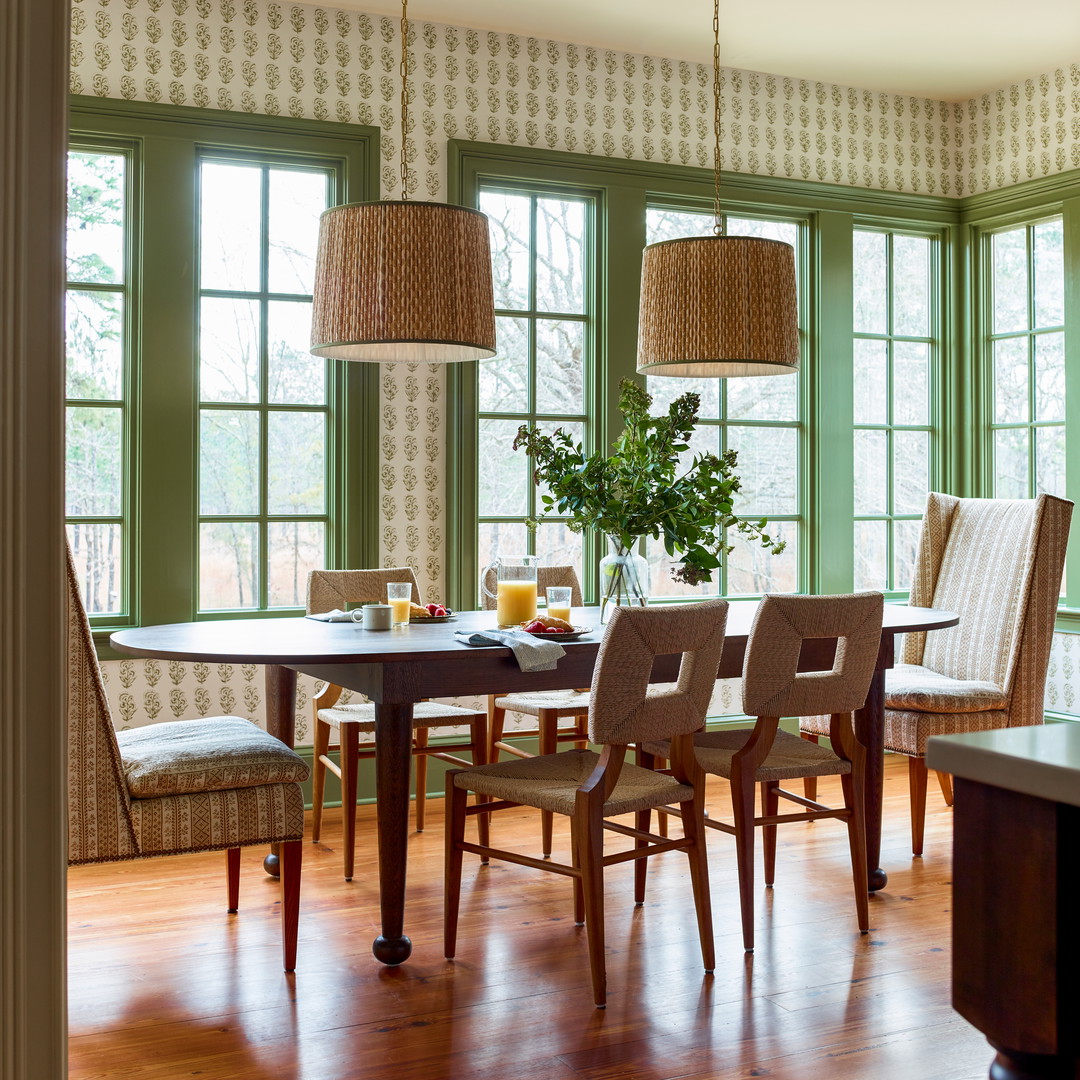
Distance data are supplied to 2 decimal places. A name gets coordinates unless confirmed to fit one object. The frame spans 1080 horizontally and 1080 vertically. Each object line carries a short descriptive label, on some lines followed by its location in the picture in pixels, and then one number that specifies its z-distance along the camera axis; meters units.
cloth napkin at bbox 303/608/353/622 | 3.30
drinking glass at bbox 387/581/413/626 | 3.27
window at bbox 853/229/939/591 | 5.37
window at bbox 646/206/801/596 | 5.01
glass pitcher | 3.17
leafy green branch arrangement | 3.07
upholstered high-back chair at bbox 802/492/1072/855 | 3.62
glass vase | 3.22
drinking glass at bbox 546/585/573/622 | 3.16
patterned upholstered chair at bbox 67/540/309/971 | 2.41
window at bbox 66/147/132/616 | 4.08
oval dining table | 2.57
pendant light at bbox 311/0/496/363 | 2.70
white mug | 3.08
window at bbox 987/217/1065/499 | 5.13
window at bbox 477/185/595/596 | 4.66
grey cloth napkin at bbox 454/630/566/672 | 2.69
